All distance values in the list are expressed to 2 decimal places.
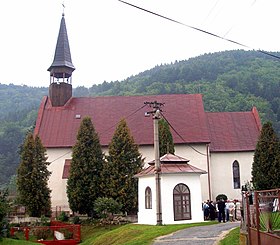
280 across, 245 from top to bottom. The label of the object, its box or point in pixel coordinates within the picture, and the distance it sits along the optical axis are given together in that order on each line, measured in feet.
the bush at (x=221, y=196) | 117.24
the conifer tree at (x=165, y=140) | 106.83
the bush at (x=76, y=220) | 99.25
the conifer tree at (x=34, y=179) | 105.70
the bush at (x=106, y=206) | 91.56
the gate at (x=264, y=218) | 30.40
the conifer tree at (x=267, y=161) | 103.24
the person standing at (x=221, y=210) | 73.61
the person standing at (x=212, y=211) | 82.43
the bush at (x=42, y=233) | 89.10
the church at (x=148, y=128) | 119.85
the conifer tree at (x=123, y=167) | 101.55
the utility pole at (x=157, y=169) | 71.15
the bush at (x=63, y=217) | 103.47
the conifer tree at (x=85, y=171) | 102.89
